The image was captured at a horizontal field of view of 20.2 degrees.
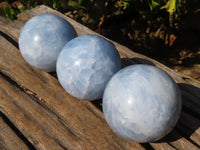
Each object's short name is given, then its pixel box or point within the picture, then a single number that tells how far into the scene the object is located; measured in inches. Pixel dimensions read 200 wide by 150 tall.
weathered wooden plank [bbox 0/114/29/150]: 19.1
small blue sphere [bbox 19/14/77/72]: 20.6
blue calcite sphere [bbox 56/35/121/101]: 19.4
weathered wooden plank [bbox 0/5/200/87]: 21.9
